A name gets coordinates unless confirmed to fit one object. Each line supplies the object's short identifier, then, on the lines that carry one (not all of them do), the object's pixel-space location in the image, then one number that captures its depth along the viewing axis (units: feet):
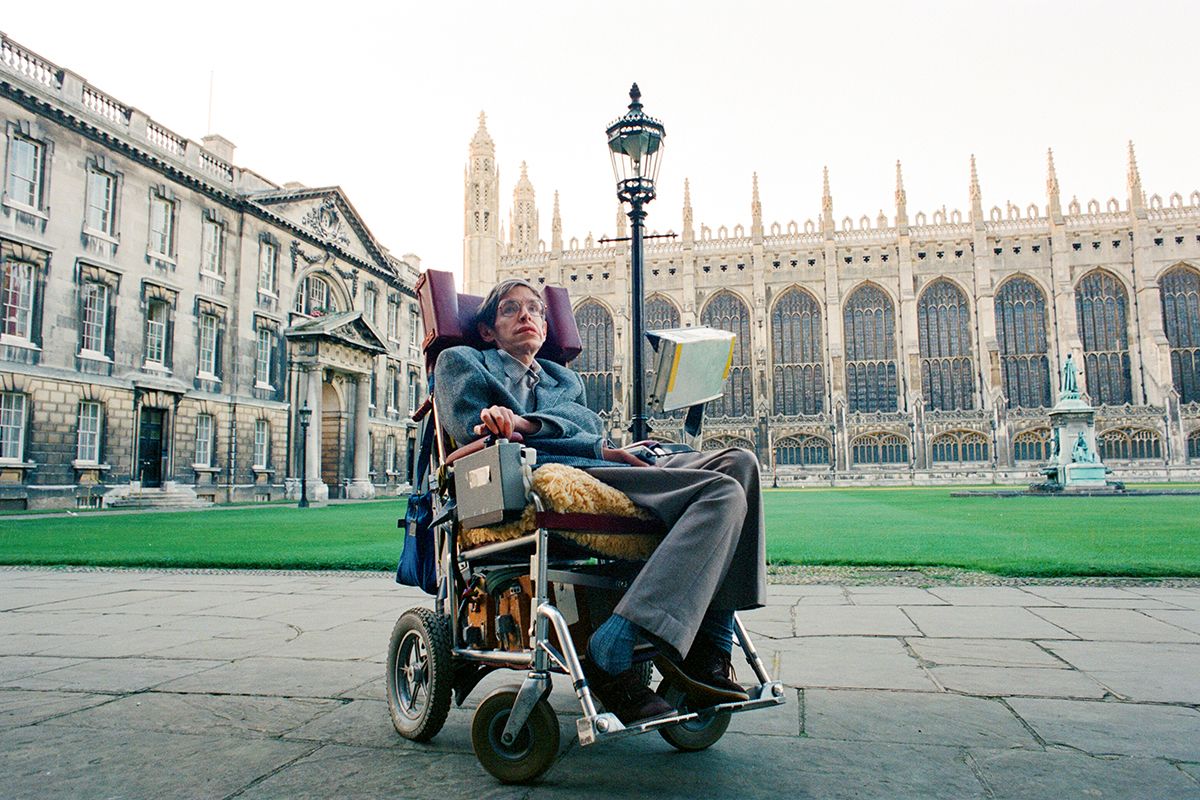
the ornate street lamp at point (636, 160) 19.27
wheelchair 7.01
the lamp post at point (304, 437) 68.80
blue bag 9.80
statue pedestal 76.18
